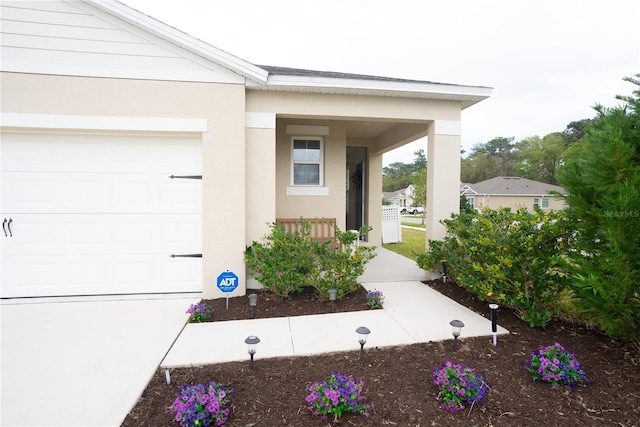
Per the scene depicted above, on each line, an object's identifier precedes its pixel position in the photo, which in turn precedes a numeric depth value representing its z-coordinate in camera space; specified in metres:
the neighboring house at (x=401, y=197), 53.51
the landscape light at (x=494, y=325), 2.92
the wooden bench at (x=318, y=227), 5.94
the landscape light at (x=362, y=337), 2.49
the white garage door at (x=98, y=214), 4.10
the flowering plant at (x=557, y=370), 2.18
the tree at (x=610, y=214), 2.33
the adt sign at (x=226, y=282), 3.93
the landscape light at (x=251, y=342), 2.38
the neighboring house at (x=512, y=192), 28.41
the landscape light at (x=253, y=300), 3.55
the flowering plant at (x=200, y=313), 3.54
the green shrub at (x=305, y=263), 4.10
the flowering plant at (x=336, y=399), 1.82
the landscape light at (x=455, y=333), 2.70
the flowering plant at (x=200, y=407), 1.73
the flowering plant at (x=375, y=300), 3.94
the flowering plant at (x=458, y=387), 1.97
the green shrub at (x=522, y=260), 3.24
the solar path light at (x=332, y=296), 3.78
